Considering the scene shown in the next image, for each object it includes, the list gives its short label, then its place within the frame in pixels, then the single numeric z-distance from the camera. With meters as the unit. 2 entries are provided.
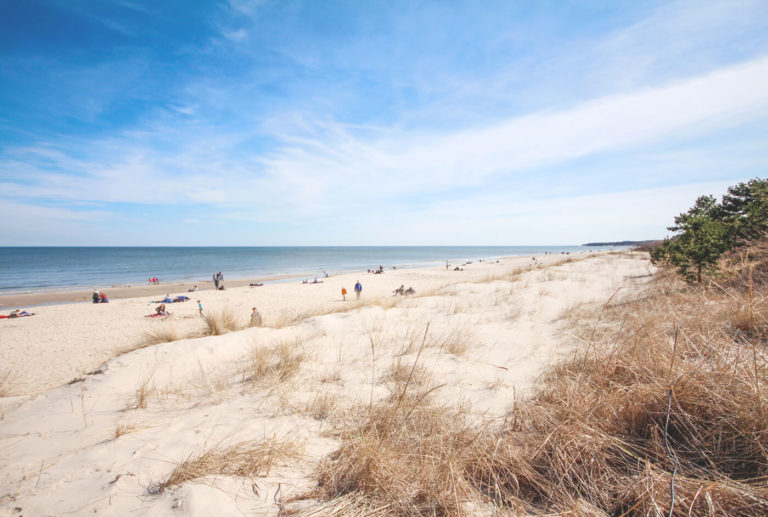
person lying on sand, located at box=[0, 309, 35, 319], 16.10
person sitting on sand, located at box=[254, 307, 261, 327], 8.33
